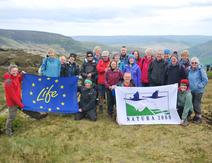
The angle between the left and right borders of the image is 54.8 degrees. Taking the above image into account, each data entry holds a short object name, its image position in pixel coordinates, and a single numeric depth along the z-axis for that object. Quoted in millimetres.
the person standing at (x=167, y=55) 7439
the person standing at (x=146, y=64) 7525
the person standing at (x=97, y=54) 7888
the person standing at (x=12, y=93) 6494
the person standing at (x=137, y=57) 7800
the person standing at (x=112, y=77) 7285
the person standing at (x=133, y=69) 7310
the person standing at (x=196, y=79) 6863
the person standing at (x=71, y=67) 7777
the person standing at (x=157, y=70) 7309
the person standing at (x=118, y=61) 7437
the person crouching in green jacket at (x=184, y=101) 7041
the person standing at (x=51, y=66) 7445
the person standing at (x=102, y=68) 7451
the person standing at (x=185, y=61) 7096
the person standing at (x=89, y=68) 7591
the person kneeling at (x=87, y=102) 7460
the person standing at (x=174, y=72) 7073
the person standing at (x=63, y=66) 7741
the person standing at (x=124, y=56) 7676
